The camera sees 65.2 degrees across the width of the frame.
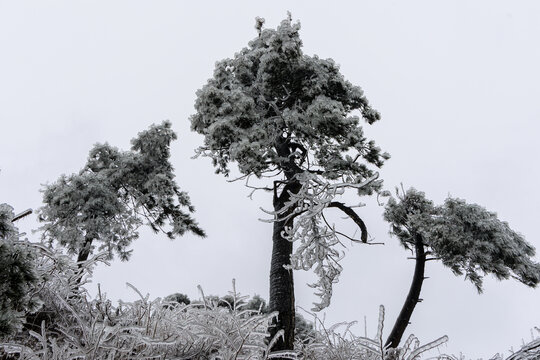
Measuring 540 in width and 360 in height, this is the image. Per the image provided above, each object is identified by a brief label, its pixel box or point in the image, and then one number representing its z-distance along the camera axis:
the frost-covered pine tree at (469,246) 11.49
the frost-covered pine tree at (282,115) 8.88
